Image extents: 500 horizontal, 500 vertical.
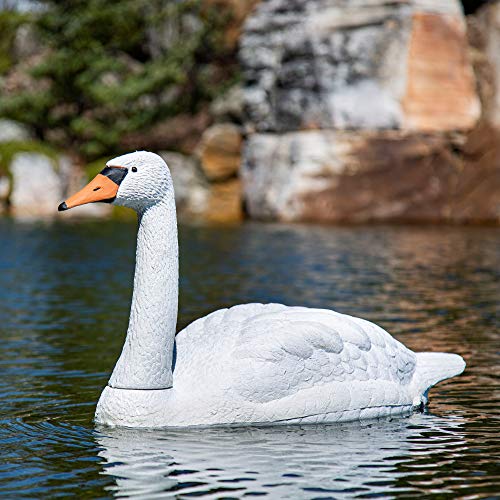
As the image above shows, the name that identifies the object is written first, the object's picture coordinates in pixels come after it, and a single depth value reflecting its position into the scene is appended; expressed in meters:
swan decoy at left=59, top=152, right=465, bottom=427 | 5.80
